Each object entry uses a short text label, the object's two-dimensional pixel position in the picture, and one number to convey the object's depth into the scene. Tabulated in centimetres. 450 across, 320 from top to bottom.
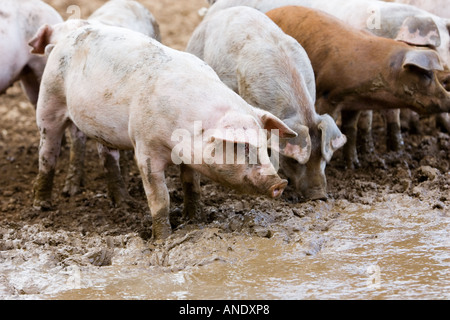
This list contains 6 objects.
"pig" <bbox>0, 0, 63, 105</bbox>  1570
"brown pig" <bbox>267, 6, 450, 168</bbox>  1325
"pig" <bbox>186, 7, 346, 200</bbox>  1192
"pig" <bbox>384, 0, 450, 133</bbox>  1661
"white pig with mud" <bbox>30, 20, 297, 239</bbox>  979
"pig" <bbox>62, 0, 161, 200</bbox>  1330
